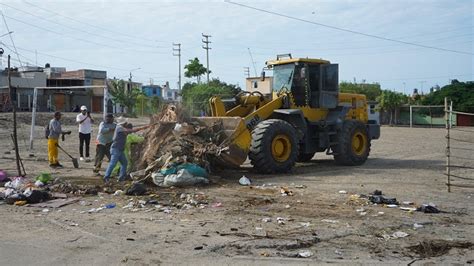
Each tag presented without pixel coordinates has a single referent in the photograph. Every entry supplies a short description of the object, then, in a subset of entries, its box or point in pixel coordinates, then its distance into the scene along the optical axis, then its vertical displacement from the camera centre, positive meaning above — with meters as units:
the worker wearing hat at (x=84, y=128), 16.11 -0.34
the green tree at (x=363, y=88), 70.05 +3.93
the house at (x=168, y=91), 94.34 +4.67
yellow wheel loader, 12.89 -0.11
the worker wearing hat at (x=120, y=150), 11.89 -0.74
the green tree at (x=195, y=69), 70.00 +6.31
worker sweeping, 14.88 -0.71
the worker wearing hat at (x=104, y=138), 13.20 -0.53
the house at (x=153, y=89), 96.43 +5.15
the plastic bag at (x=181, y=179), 11.05 -1.31
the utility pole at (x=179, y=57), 77.49 +7.83
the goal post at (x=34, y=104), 20.33 +0.49
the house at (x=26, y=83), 53.51 +3.87
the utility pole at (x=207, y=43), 72.82 +10.16
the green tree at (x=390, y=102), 58.12 +1.62
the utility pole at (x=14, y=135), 12.09 -0.42
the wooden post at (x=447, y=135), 10.74 -0.39
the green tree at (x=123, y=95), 66.88 +2.92
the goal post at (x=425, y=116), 54.53 +0.09
